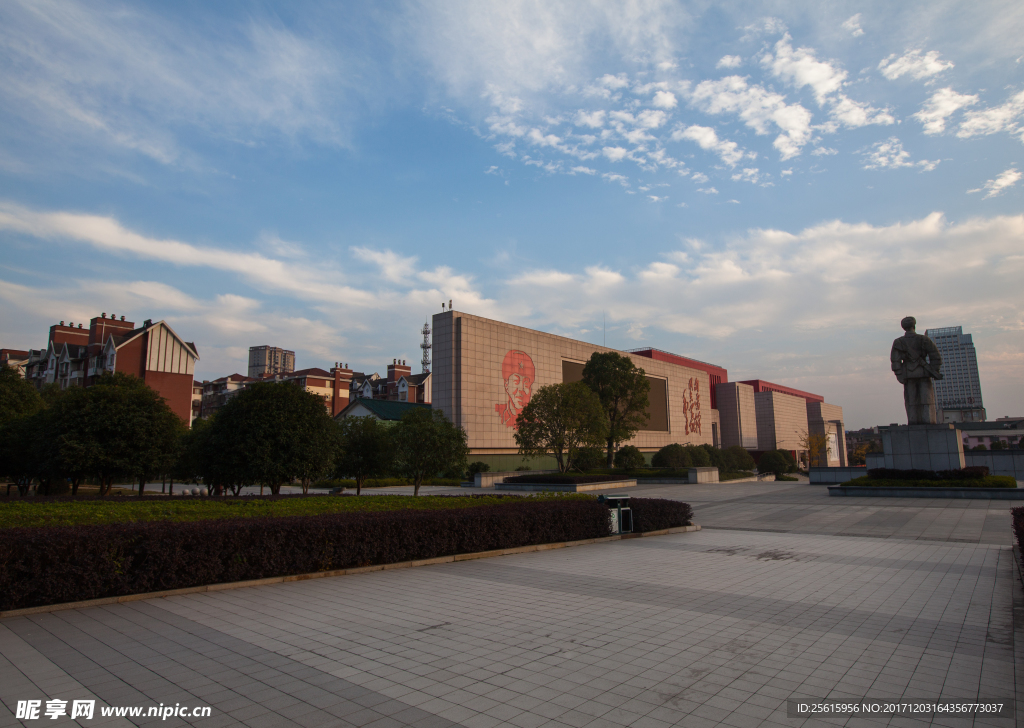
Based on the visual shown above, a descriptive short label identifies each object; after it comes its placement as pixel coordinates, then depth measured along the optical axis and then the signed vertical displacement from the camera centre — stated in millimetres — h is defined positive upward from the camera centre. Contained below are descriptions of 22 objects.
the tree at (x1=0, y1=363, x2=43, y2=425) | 27903 +3113
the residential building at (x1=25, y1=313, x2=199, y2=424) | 55094 +9919
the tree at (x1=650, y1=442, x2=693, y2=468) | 45219 -924
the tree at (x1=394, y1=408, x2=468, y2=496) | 23219 +198
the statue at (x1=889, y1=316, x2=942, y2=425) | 25469 +3174
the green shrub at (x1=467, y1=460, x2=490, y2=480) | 38366 -1258
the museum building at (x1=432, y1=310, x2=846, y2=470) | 41906 +5770
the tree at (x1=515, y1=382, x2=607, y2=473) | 34156 +1568
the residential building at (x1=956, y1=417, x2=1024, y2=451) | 98212 +1471
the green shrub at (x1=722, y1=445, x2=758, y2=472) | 56528 -1363
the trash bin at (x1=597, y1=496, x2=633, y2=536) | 13609 -1562
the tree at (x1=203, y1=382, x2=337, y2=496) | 20078 +535
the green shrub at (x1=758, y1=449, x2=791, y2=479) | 65188 -2229
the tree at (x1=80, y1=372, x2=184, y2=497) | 21531 +819
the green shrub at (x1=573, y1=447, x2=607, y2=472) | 36281 -649
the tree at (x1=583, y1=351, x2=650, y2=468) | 40656 +3932
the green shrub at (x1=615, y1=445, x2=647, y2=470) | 43562 -825
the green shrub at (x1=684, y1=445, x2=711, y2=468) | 47000 -930
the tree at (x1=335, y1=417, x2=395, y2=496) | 27844 +7
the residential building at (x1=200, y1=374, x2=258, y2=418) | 88375 +10158
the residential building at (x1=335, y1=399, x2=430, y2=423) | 44812 +3422
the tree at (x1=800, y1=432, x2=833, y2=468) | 80638 -732
